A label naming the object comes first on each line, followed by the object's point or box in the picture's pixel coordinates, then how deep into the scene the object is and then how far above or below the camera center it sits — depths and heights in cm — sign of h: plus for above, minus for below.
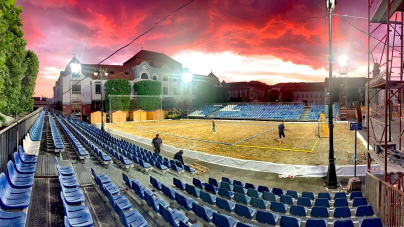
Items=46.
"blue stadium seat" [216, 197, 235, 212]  833 -349
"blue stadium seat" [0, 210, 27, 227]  539 -261
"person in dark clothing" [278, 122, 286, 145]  2370 -218
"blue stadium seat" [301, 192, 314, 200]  958 -362
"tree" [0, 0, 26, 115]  1928 +371
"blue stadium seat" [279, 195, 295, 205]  905 -360
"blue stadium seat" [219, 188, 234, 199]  975 -362
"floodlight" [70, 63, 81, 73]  2388 +432
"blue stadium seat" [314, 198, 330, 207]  856 -351
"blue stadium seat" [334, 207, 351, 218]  773 -349
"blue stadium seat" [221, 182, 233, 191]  1080 -368
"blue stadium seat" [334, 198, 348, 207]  862 -355
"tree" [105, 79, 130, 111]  5981 +431
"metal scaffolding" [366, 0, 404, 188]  902 +124
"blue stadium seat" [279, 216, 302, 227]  669 -331
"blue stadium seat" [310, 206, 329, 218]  772 -348
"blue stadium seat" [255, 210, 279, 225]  715 -344
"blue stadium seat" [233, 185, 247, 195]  1027 -365
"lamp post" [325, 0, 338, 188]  1195 -261
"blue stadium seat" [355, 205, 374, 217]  802 -359
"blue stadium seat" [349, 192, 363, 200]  987 -372
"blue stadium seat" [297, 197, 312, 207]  875 -356
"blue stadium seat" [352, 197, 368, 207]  895 -364
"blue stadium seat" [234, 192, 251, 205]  908 -359
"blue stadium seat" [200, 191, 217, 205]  901 -353
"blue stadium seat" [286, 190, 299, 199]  977 -365
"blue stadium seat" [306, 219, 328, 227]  650 -324
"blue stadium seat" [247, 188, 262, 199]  973 -360
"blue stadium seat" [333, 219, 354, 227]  644 -323
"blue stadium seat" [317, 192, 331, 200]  952 -363
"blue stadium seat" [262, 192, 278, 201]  935 -362
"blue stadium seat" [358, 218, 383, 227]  666 -331
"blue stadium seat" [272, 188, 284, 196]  1031 -374
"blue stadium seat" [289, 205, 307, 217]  786 -351
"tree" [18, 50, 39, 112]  3578 +517
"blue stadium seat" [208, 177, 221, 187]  1156 -372
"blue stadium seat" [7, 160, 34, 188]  759 -245
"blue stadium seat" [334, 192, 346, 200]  945 -360
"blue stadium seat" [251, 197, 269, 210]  873 -363
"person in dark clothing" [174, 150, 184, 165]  1531 -322
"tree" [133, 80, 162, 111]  6325 +439
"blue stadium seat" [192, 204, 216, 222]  735 -341
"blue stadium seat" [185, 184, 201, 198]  984 -355
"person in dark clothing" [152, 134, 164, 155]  1814 -283
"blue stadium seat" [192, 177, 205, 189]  1112 -367
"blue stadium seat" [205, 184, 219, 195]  1046 -367
